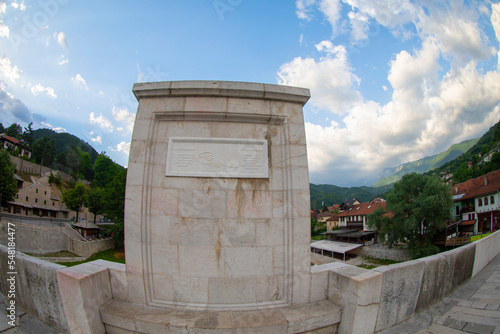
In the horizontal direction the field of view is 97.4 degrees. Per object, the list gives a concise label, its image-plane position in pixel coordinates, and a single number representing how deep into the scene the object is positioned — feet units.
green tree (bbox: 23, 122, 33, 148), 267.39
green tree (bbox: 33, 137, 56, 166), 256.11
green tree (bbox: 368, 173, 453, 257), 97.35
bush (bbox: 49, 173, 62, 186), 221.62
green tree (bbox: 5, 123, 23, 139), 268.50
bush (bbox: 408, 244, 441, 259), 97.46
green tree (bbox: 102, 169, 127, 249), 104.63
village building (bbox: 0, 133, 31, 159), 223.10
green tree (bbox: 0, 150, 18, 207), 110.42
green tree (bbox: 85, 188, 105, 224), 144.81
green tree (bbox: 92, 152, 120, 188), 232.94
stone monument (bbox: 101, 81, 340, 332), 12.37
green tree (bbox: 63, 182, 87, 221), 163.43
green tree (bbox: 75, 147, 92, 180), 305.53
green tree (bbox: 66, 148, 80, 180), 299.44
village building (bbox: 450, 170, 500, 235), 112.34
